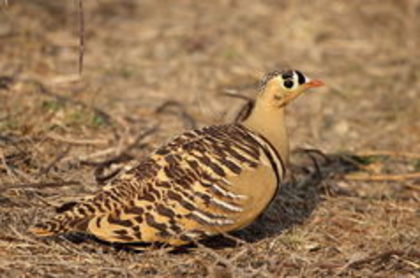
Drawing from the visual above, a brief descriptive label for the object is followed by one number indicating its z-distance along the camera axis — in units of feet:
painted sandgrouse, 24.89
